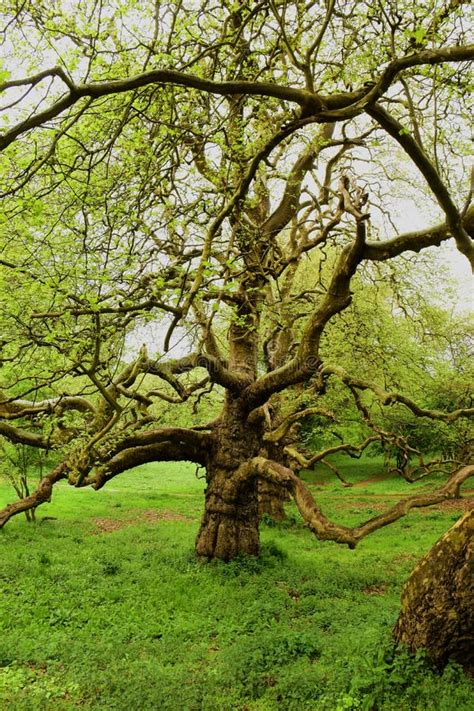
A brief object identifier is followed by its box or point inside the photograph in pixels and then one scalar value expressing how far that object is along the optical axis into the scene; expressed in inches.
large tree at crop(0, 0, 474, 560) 225.5
